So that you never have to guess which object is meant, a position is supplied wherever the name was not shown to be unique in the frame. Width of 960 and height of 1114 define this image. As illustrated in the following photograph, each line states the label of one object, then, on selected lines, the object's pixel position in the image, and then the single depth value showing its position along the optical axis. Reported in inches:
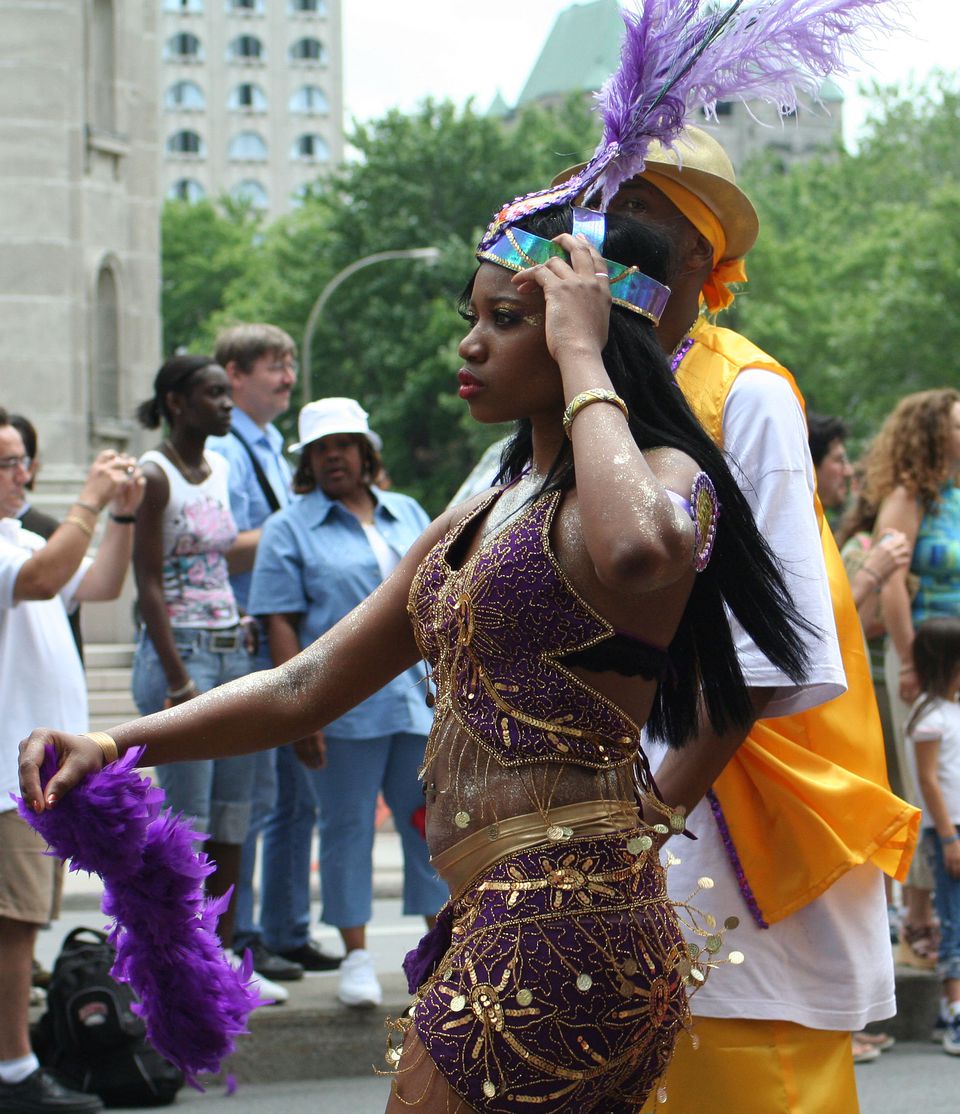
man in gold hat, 120.2
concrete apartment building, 4458.7
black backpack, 218.2
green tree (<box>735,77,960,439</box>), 1497.3
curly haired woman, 265.7
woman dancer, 94.4
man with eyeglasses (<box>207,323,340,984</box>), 271.3
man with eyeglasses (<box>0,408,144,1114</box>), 206.4
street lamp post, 1343.5
